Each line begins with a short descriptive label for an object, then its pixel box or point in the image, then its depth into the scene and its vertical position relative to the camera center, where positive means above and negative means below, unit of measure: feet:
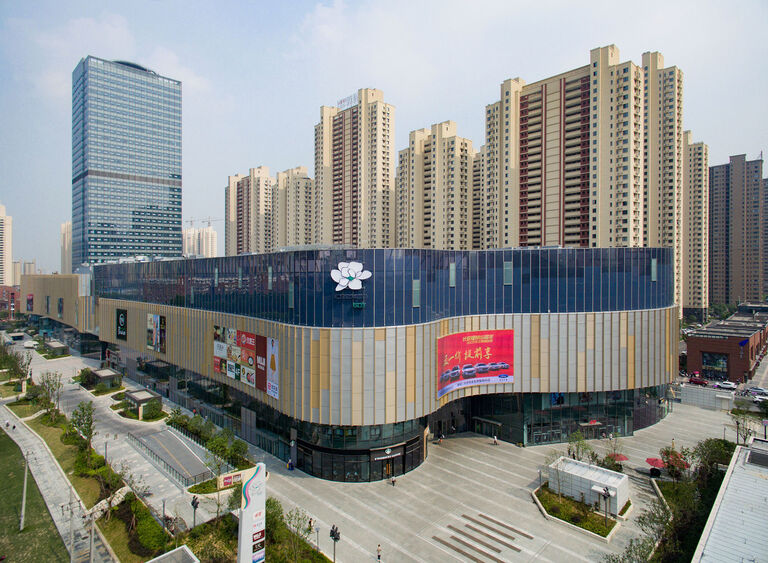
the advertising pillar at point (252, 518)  88.43 -49.46
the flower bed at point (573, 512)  109.40 -62.43
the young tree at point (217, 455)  131.85 -55.08
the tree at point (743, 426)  158.96 -59.11
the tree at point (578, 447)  135.23 -53.40
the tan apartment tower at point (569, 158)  321.32 +97.03
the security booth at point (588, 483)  115.75 -56.85
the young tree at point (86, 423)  157.28 -53.33
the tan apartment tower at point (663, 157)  355.15 +106.46
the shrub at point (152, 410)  199.39 -59.95
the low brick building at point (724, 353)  260.42 -45.41
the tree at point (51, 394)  206.87 -57.52
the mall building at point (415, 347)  134.51 -23.86
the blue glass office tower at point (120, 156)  594.65 +178.92
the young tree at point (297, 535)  98.16 -60.63
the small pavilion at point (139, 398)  202.08 -56.46
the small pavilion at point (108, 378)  252.38 -56.87
